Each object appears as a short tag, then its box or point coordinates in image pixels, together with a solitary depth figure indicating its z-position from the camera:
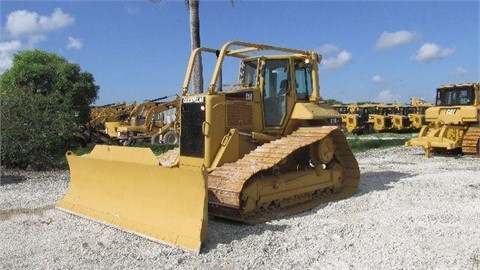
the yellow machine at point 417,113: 30.95
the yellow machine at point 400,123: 31.14
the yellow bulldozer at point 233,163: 6.28
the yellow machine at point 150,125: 22.50
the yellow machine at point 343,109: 35.22
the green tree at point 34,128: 13.12
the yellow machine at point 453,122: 15.34
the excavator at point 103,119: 21.73
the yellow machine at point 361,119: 31.55
